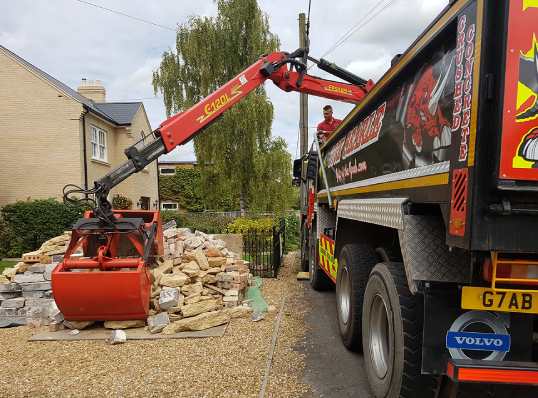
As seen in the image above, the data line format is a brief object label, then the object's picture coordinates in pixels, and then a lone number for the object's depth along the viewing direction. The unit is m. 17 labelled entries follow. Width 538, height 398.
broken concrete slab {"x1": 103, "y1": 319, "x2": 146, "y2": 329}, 5.63
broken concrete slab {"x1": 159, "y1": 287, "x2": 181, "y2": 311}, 5.86
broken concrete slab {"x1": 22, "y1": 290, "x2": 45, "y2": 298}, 6.43
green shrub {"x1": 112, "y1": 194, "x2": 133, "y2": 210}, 18.16
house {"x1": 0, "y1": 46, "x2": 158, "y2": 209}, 16.22
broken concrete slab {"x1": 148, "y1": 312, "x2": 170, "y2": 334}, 5.49
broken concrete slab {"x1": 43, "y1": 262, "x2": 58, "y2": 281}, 6.50
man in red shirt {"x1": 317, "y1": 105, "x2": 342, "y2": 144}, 7.70
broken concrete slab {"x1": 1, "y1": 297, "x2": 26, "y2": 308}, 6.27
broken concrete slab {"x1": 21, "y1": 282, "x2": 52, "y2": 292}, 6.43
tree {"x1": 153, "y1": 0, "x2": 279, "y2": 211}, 17.03
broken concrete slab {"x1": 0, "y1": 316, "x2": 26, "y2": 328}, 6.15
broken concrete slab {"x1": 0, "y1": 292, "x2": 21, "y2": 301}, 6.41
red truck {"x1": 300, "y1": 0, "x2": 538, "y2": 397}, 1.92
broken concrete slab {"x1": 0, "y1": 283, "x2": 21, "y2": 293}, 6.42
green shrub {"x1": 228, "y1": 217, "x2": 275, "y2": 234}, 12.48
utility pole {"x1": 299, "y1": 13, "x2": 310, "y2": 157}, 12.29
